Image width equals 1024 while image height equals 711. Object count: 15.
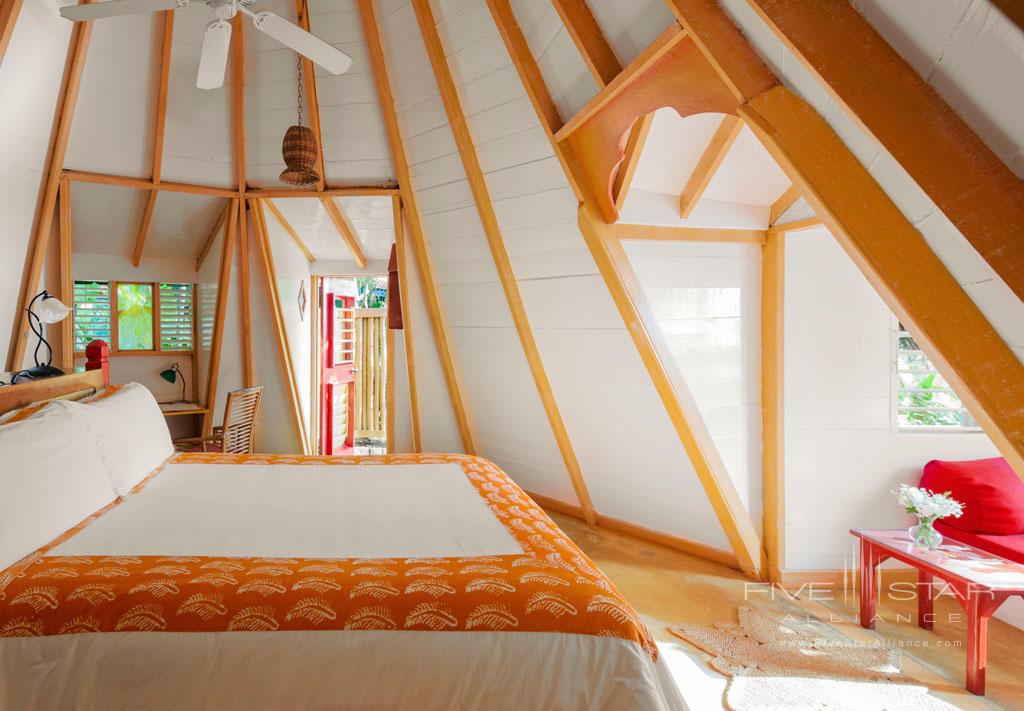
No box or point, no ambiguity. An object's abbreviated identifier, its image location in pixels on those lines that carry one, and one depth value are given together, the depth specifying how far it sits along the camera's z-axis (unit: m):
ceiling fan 2.13
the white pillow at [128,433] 1.92
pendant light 2.98
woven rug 1.99
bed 1.14
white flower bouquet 2.40
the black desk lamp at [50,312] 2.35
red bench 2.53
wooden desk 4.09
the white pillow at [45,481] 1.40
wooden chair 3.66
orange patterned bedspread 1.20
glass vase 2.44
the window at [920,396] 2.98
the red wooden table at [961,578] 2.07
